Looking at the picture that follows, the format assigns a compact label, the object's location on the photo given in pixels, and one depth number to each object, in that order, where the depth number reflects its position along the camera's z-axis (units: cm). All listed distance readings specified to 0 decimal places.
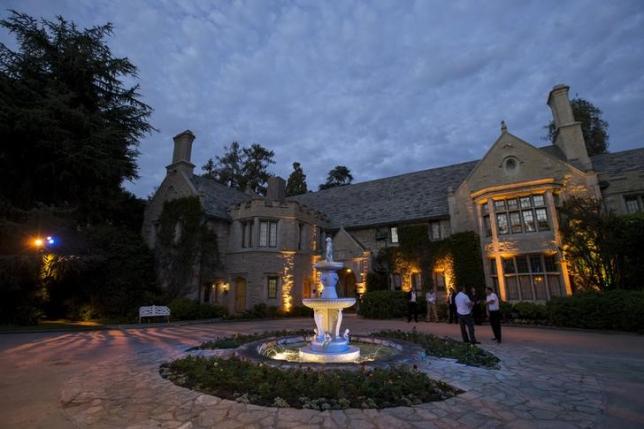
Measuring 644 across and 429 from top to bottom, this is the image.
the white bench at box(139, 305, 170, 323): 1706
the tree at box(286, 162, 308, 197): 4700
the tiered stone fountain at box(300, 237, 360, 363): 793
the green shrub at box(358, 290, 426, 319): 1856
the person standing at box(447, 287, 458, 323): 1619
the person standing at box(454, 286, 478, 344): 973
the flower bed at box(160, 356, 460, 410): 461
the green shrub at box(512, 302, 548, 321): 1428
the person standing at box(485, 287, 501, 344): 994
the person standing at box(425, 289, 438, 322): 1730
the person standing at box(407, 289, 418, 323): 1706
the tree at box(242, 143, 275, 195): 4703
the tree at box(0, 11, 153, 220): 1645
